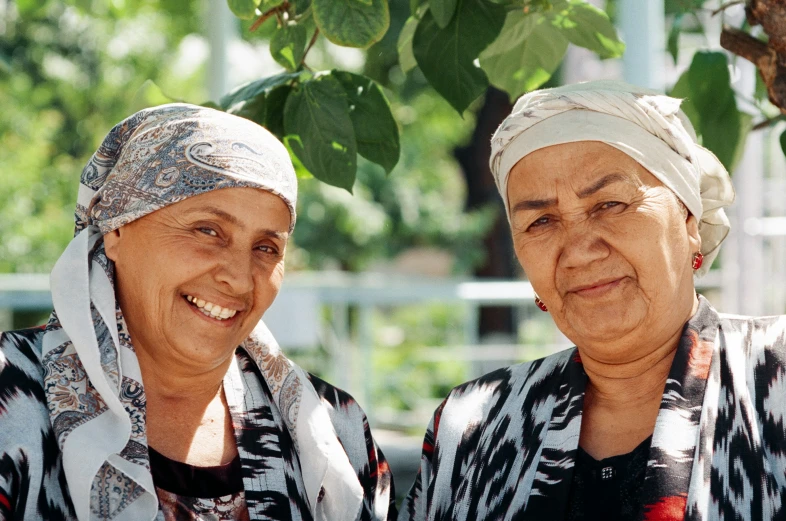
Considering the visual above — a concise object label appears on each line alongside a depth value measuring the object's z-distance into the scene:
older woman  2.13
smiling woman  2.15
